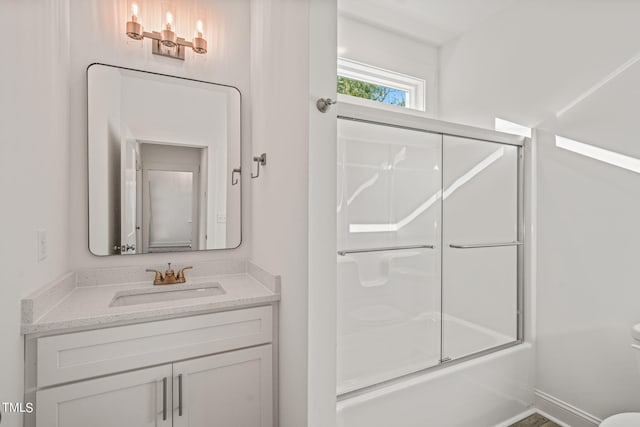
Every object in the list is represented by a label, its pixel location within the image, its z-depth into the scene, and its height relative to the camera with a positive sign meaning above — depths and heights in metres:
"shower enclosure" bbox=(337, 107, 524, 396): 2.07 -0.20
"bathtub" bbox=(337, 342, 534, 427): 1.50 -0.93
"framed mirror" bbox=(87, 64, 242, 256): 1.76 +0.27
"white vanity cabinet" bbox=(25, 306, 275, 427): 1.26 -0.68
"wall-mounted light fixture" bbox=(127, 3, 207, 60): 1.80 +0.97
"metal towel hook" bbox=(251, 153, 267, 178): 1.82 +0.28
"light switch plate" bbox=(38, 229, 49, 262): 1.33 -0.15
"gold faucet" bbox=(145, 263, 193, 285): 1.82 -0.37
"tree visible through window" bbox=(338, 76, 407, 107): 2.66 +0.98
